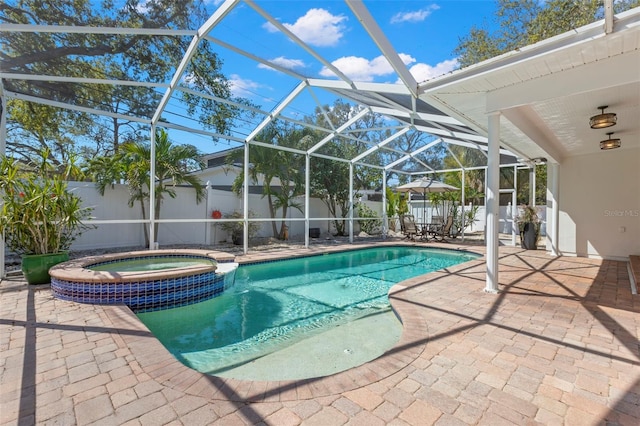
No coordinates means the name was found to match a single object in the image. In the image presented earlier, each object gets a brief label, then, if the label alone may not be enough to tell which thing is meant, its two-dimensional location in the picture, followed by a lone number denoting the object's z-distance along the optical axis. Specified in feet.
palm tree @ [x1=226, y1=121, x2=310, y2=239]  43.62
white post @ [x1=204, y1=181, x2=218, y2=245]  40.09
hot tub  15.52
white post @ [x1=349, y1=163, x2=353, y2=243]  41.93
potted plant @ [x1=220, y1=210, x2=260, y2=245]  40.47
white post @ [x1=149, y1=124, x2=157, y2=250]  25.86
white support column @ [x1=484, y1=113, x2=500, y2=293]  16.89
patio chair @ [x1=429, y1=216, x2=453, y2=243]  44.26
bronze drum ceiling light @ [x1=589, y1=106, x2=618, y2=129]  16.47
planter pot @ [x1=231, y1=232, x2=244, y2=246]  40.32
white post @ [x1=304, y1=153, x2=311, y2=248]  36.35
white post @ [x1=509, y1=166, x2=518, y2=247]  38.34
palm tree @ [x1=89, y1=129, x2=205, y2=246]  32.99
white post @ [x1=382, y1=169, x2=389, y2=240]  48.11
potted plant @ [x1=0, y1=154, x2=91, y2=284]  17.58
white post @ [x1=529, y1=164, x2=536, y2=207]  35.83
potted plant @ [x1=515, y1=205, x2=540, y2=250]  35.06
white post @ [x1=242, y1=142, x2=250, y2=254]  31.22
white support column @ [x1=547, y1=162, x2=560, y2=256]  31.09
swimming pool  12.00
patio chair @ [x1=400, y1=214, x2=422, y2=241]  45.83
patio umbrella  43.95
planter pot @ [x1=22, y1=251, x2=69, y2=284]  17.84
